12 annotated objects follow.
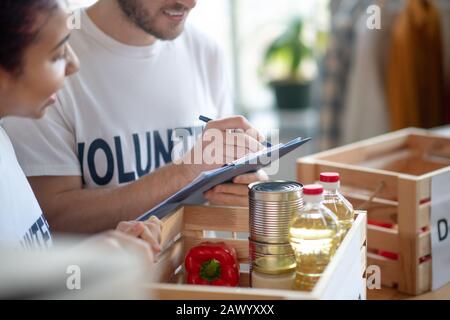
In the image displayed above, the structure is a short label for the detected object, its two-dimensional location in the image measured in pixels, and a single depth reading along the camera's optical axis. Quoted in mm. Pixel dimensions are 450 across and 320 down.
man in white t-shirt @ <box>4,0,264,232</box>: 1286
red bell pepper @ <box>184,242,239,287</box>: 1046
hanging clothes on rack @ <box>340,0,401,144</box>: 2820
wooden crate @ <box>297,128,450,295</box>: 1279
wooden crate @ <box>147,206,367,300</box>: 773
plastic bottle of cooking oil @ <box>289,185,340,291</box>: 921
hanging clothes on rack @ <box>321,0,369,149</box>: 2924
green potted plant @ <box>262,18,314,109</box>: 3816
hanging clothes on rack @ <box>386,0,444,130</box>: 2723
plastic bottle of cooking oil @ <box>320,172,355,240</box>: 1030
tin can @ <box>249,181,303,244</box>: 979
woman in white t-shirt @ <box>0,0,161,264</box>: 815
